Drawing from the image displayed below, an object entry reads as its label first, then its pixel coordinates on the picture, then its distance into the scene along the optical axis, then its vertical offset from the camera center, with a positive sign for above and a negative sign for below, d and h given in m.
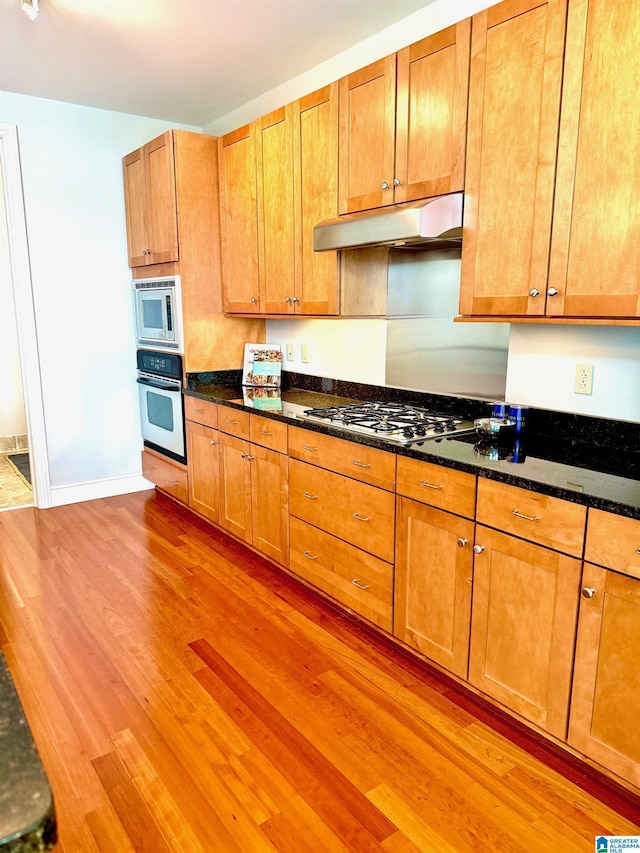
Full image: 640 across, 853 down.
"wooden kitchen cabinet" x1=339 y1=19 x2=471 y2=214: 2.14 +0.74
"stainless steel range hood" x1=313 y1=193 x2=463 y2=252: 2.15 +0.33
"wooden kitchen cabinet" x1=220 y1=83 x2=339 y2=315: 2.80 +0.55
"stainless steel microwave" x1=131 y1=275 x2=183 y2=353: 3.70 -0.01
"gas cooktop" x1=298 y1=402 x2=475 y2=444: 2.34 -0.47
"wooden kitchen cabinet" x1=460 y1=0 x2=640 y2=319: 1.69 +0.46
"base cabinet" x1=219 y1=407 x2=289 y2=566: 2.99 -0.96
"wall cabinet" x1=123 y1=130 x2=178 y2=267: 3.59 +0.69
